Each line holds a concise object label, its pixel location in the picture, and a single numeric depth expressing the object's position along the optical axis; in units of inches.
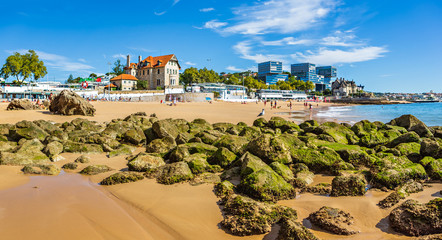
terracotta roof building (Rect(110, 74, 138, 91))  2925.7
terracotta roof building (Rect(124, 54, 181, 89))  2876.5
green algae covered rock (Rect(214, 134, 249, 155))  344.4
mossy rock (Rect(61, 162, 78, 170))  300.2
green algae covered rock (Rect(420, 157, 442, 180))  284.4
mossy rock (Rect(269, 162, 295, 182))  266.5
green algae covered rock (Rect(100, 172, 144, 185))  252.7
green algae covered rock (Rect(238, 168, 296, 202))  217.5
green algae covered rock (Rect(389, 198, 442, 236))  170.9
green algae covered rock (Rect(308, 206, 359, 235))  173.0
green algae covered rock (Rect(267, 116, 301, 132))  574.9
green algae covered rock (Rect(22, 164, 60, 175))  275.9
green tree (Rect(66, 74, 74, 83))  5276.6
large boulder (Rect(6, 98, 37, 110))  983.6
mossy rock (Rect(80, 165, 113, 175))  284.4
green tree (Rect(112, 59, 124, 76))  4405.5
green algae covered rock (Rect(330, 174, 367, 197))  236.5
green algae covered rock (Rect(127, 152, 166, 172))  289.3
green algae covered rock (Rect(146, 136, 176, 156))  369.7
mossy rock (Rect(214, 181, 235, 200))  225.9
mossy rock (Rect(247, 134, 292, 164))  300.0
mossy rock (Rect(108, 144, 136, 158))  370.5
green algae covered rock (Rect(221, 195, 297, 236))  169.0
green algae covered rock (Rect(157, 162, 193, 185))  256.8
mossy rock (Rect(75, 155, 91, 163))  326.3
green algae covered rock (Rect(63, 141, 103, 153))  378.0
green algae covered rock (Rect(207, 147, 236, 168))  309.5
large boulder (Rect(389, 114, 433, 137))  517.7
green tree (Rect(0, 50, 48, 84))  2407.7
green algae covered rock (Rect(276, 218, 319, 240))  151.6
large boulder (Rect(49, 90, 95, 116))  846.5
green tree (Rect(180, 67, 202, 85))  3540.8
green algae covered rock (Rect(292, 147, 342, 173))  306.4
